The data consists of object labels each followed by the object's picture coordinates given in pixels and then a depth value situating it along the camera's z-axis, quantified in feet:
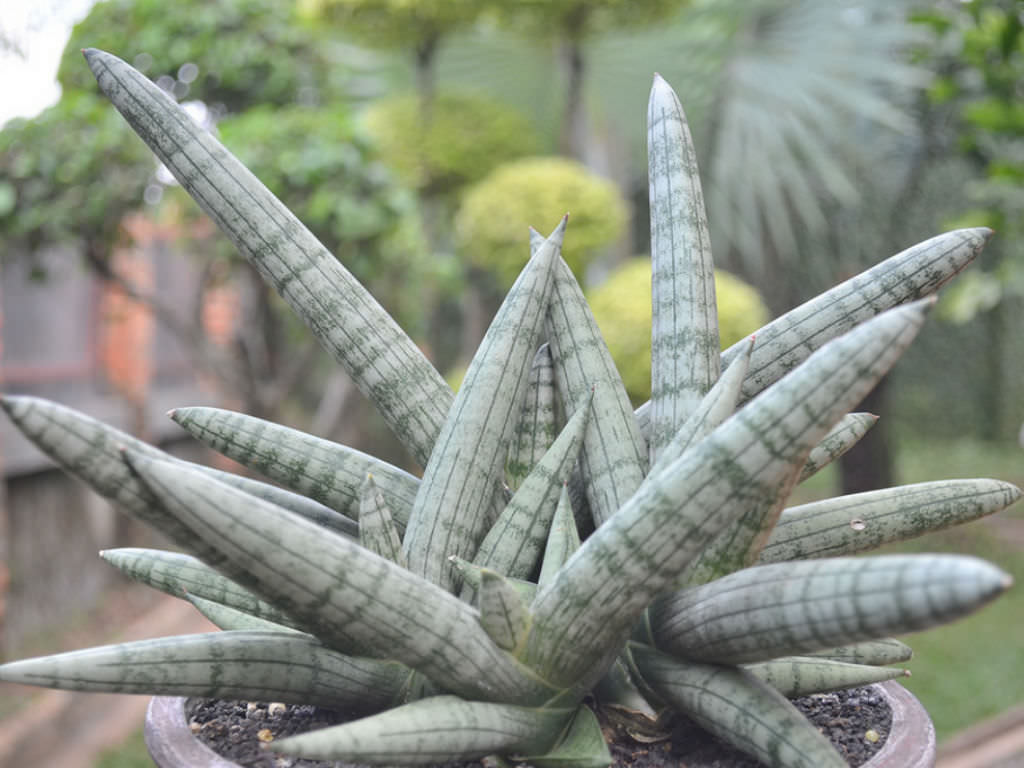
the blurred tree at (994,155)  5.21
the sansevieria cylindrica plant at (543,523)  1.55
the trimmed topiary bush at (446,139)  13.69
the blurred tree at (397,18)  12.43
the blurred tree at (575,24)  12.59
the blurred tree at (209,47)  8.59
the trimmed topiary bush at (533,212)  11.73
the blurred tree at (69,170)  8.16
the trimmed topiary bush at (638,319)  9.48
